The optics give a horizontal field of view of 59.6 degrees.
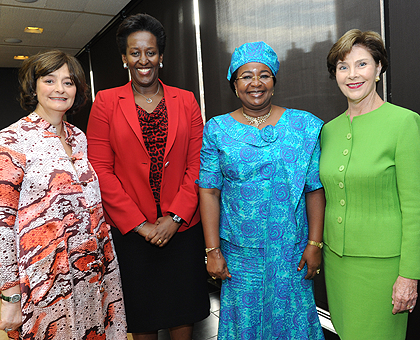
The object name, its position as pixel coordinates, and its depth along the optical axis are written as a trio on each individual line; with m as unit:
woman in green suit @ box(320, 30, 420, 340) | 1.27
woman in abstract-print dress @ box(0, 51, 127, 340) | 1.37
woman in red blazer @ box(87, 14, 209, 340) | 1.82
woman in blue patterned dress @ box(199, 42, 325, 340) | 1.53
